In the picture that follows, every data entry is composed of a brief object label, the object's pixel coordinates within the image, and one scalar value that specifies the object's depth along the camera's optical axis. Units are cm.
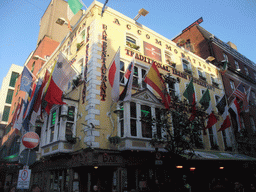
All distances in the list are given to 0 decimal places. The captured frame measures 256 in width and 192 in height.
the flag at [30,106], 1474
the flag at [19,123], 1634
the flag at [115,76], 1138
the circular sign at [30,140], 891
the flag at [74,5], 1410
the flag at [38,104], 1342
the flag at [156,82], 1295
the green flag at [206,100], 1578
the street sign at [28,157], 886
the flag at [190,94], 1511
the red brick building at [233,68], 2092
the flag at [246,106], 1889
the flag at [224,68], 2380
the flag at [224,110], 1670
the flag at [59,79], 1180
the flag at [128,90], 1131
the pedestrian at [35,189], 731
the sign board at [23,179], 787
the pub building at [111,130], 1152
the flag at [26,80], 1653
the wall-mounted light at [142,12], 1697
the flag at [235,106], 1787
